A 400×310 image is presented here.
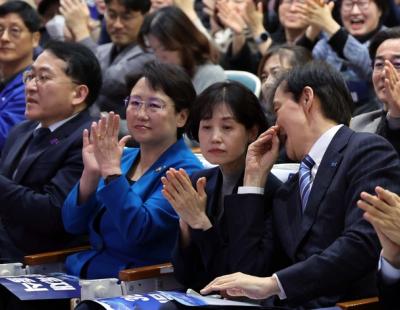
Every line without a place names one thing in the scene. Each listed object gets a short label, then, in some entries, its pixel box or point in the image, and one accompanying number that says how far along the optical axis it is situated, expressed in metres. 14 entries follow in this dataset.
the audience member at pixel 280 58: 9.36
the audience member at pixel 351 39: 9.79
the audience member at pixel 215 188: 6.66
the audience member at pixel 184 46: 10.09
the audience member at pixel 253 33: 11.56
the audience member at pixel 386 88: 7.09
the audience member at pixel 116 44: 10.52
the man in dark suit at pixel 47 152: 8.01
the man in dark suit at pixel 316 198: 6.00
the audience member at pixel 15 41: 10.62
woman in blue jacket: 7.26
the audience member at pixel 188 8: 11.93
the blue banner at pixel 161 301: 5.97
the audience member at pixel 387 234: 5.53
